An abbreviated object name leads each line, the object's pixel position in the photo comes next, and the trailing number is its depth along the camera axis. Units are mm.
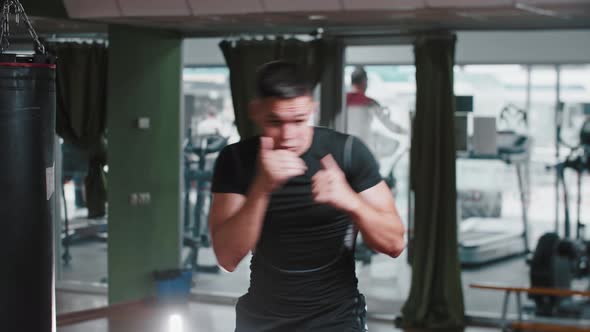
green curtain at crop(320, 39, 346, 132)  6379
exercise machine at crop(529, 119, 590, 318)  6059
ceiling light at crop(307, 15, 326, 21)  5686
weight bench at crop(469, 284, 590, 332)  5109
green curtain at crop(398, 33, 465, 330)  6055
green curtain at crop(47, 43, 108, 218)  6539
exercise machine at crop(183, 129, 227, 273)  6992
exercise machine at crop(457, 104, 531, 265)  6547
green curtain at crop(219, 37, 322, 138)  6391
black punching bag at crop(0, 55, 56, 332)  3113
